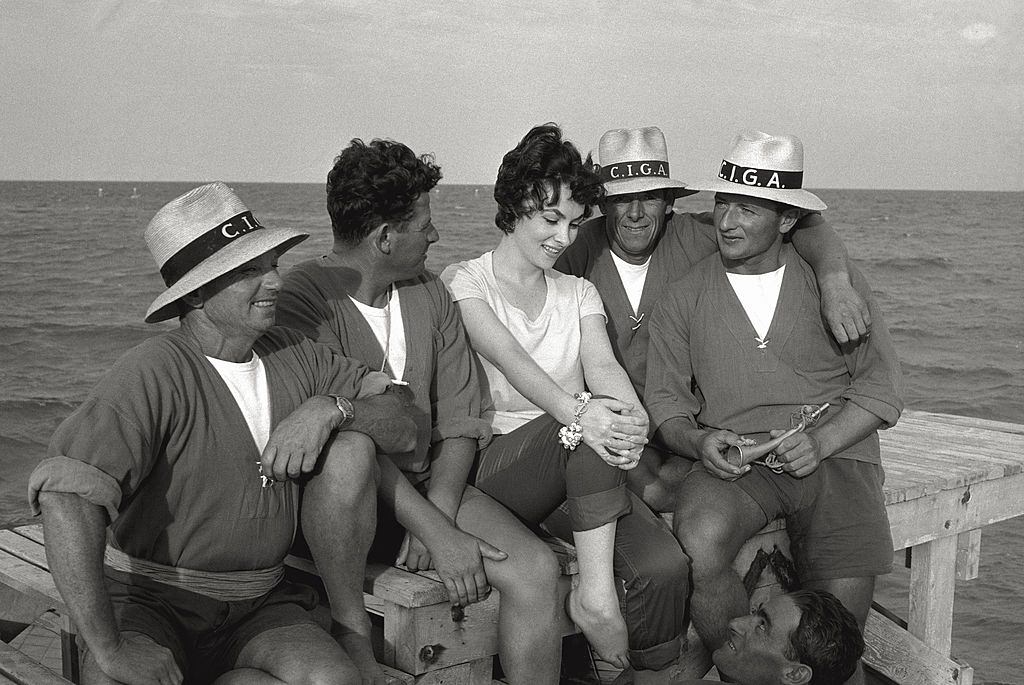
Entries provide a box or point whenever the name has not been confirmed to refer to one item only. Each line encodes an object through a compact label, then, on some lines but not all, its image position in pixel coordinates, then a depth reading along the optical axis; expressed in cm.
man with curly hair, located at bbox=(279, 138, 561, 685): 329
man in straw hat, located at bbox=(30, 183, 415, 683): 266
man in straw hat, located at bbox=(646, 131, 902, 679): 370
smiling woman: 336
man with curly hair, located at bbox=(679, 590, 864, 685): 316
